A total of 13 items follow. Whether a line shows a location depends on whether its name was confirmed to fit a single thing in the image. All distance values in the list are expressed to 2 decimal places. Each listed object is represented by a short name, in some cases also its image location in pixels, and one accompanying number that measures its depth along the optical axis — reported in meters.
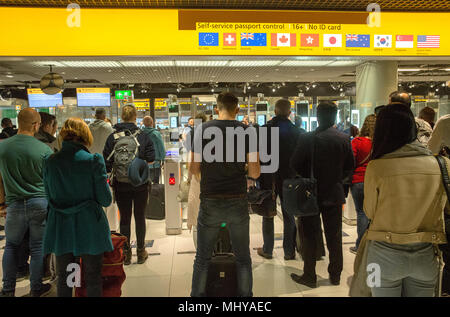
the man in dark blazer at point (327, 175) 3.27
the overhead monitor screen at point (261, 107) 10.95
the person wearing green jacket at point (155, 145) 4.11
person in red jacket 4.00
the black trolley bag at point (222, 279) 2.82
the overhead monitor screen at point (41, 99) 10.91
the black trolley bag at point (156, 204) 5.31
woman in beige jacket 1.83
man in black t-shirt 2.61
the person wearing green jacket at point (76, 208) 2.36
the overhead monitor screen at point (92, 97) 10.27
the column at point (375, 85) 6.40
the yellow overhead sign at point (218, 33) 4.82
